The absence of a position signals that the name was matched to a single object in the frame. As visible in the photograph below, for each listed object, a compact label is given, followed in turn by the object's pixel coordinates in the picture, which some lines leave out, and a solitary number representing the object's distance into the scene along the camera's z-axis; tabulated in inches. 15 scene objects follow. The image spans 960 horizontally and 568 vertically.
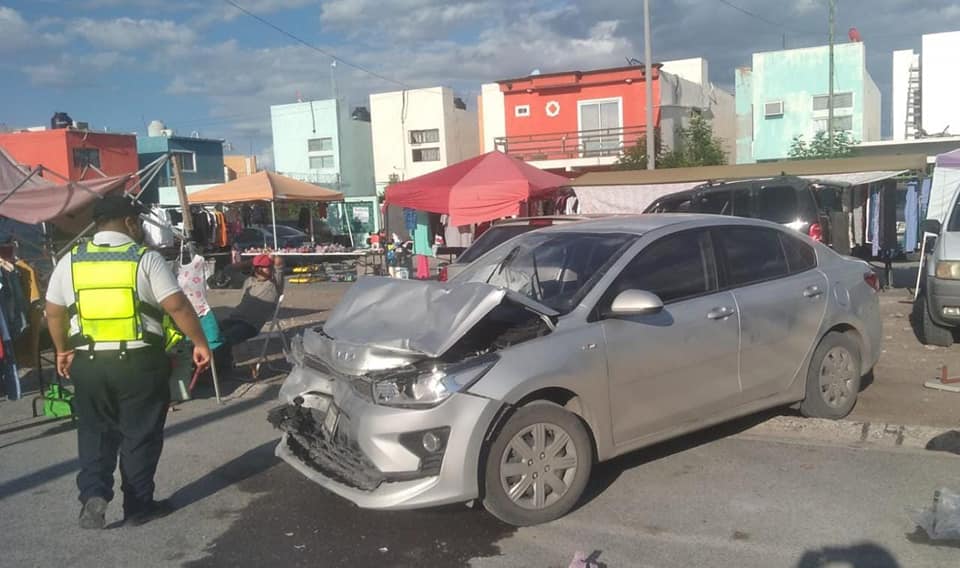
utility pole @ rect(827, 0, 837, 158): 1156.7
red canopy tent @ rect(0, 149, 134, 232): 423.8
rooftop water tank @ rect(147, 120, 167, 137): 1710.6
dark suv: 432.8
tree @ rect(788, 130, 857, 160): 1156.5
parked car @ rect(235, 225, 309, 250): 1054.8
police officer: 178.1
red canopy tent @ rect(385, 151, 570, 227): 561.3
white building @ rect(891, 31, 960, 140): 1364.4
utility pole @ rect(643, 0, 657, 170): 778.2
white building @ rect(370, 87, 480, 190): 1594.5
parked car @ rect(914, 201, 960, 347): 335.6
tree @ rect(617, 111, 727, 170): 1108.5
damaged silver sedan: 169.8
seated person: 340.8
